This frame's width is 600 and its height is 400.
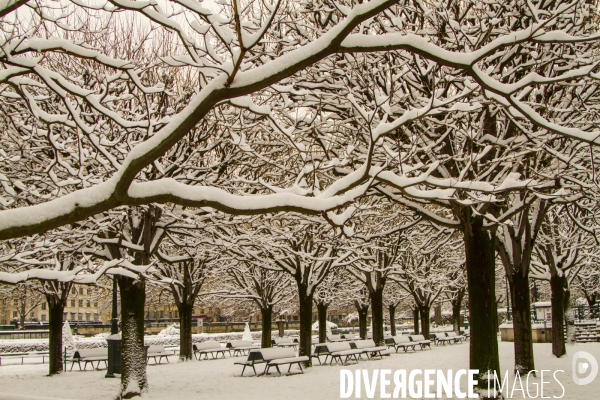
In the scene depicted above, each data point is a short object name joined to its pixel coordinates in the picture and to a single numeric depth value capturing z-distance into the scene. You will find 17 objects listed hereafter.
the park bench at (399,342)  22.45
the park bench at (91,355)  17.56
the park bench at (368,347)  19.13
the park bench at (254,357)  15.04
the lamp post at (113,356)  15.10
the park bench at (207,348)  20.84
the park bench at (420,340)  23.36
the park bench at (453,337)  26.88
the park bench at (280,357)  14.81
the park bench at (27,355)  21.48
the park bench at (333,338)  26.57
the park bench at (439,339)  25.48
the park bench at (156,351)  18.77
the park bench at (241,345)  22.47
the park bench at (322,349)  18.31
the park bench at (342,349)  18.02
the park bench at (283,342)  22.09
